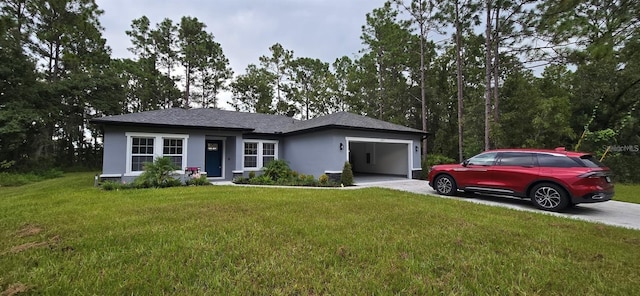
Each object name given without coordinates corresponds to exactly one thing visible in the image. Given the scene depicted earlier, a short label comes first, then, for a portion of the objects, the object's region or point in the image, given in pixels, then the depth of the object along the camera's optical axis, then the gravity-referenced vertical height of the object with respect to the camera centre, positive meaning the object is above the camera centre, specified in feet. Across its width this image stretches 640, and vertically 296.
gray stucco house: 32.86 +2.51
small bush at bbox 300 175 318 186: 33.71 -2.90
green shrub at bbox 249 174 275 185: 34.94 -2.97
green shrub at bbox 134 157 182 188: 29.19 -1.84
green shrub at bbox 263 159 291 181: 37.68 -1.63
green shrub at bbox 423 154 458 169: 51.32 -0.20
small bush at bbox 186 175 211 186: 31.94 -2.74
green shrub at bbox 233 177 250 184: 35.48 -2.92
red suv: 18.62 -1.40
